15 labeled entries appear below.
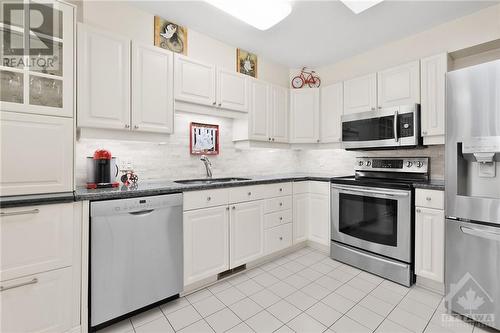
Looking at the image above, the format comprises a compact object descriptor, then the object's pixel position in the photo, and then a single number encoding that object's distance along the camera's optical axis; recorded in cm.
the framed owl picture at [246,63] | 295
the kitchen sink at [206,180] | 253
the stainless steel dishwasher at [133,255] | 162
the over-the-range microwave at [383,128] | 246
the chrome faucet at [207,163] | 278
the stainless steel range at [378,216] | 228
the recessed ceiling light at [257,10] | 193
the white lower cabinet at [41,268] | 134
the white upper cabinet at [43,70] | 145
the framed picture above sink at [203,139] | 275
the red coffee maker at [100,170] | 194
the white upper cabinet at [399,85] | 249
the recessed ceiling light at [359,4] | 191
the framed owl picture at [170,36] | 231
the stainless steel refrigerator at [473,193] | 165
